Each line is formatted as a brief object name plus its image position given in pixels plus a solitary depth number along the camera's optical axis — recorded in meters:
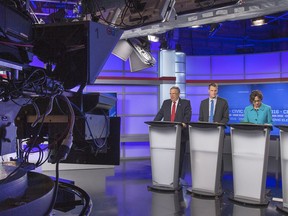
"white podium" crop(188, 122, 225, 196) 3.97
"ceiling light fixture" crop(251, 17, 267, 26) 5.76
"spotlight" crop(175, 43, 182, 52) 7.63
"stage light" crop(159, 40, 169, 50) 7.28
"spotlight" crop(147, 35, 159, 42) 6.18
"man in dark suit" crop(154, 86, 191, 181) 4.61
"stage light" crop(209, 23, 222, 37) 6.20
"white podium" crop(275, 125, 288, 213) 3.46
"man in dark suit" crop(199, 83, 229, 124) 4.55
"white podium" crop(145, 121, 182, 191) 4.31
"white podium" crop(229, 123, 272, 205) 3.62
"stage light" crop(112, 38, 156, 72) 5.72
